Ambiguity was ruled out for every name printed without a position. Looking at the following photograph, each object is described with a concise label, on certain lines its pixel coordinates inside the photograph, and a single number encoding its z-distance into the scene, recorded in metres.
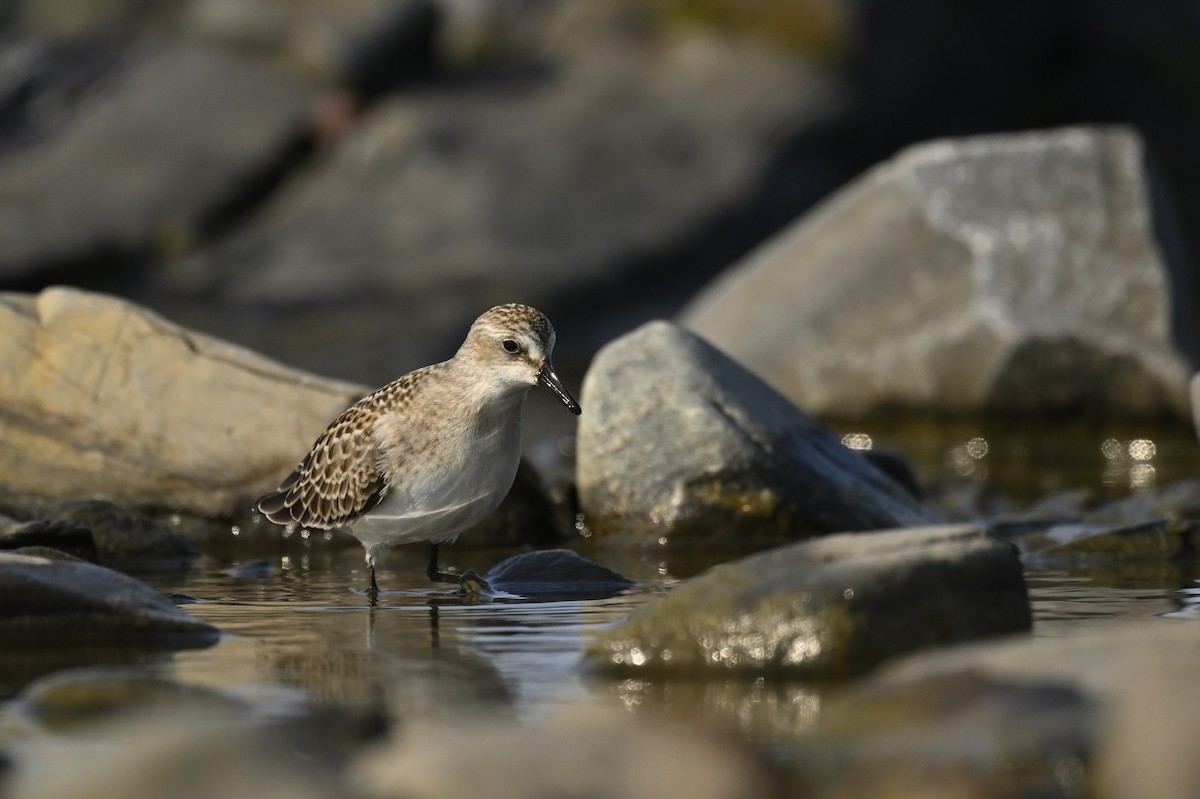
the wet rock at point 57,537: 15.59
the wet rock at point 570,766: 8.09
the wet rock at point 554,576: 15.29
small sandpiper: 14.70
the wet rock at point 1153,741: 7.84
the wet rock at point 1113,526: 16.44
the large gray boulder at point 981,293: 27.02
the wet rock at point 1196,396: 19.50
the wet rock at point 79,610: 12.31
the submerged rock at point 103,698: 10.08
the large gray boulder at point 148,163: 43.41
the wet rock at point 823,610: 11.32
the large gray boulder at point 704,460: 18.30
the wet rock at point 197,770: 7.89
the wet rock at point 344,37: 44.69
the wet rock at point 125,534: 17.22
